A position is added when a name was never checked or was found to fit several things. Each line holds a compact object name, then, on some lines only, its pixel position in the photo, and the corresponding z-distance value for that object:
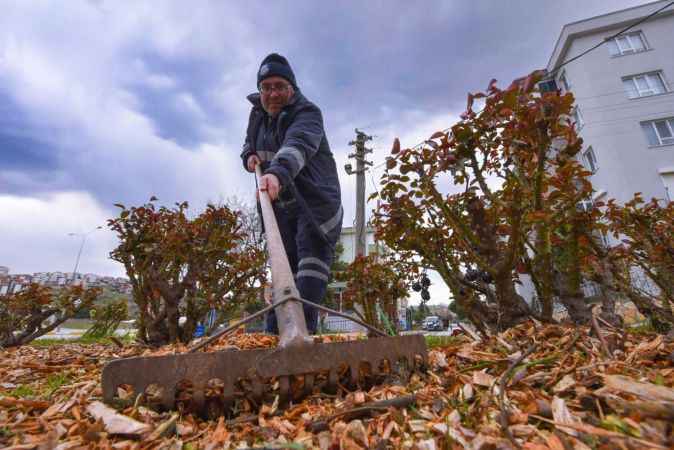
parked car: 23.94
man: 2.52
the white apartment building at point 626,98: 13.30
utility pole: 11.74
